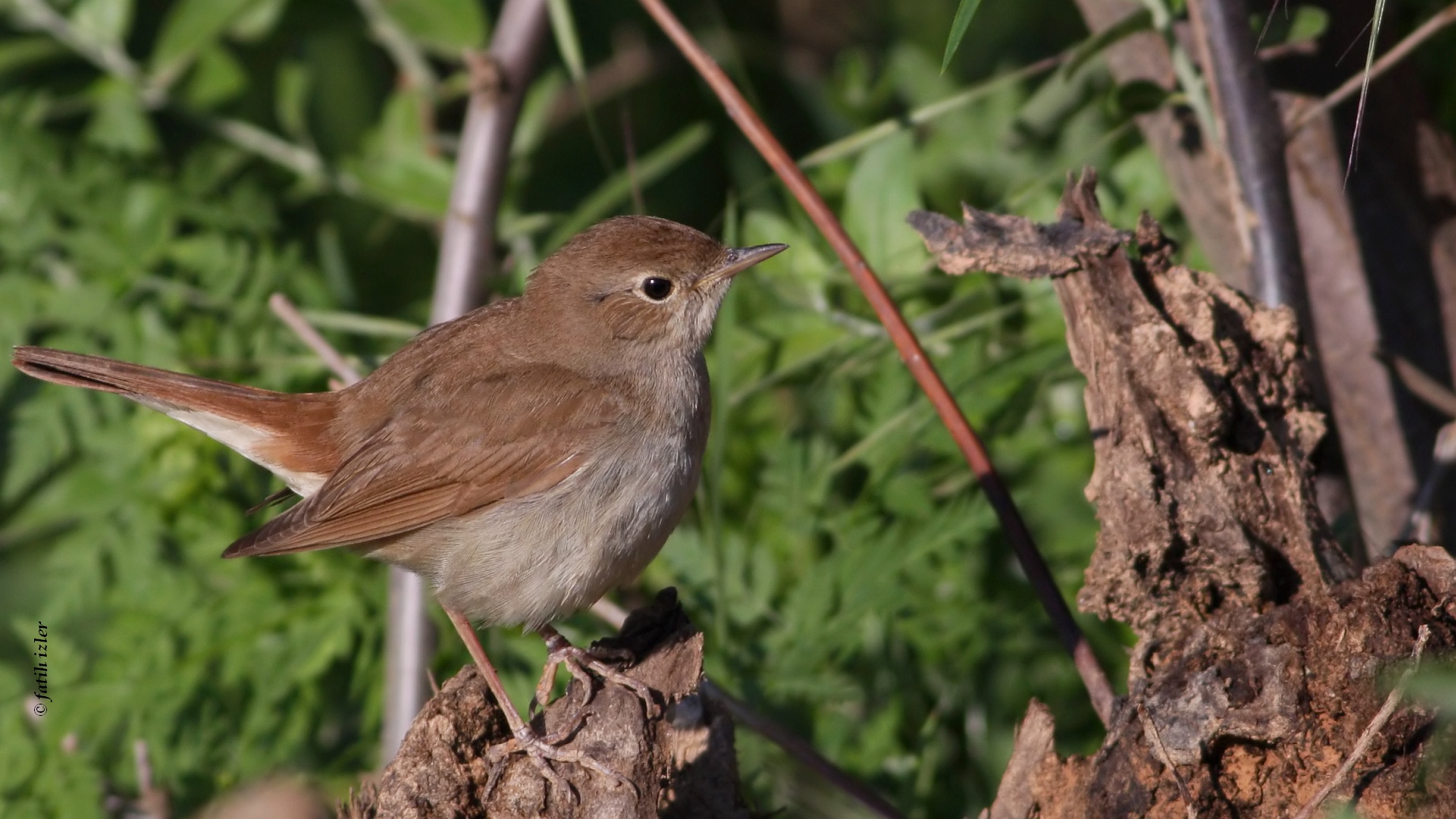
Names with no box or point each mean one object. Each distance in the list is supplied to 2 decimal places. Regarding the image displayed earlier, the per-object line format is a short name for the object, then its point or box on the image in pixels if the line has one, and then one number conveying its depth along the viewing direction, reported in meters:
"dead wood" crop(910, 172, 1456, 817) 4.80
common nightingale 6.77
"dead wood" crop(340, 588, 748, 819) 5.38
